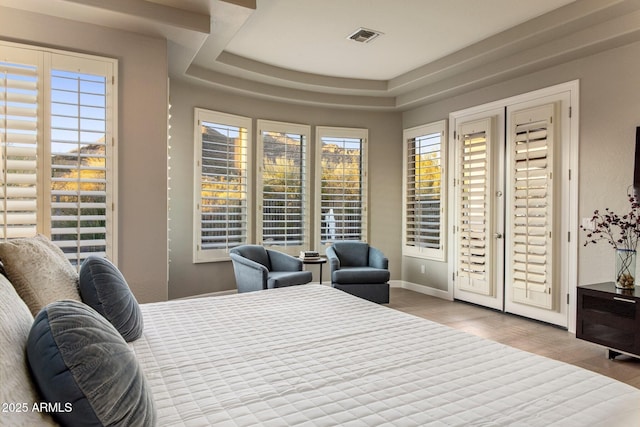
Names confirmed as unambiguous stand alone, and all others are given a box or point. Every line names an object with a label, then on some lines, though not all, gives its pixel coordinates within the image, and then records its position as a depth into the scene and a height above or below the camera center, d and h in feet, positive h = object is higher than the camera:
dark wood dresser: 10.42 -2.97
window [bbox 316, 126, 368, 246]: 20.02 +1.37
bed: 3.04 -2.09
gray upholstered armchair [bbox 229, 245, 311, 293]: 13.83 -2.32
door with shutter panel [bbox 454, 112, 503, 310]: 16.11 -0.13
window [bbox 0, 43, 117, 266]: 9.65 +1.52
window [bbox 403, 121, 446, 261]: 18.83 +0.99
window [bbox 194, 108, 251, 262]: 16.75 +1.10
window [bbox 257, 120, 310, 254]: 18.57 +1.15
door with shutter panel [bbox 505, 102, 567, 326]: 13.92 -0.08
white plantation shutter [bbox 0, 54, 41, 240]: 9.58 +1.51
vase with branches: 11.21 -0.70
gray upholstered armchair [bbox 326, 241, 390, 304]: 16.05 -2.83
